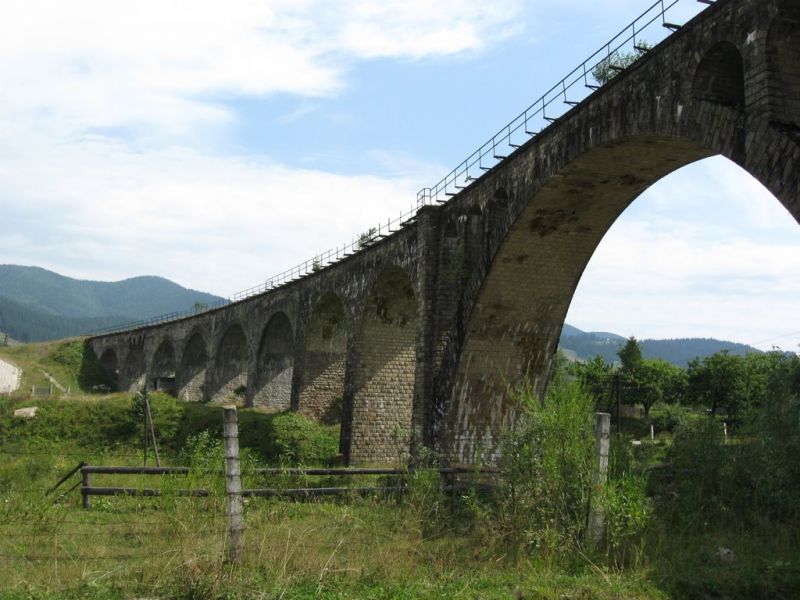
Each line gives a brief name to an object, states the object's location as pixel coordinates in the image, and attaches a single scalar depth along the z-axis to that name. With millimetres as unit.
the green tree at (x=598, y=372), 50491
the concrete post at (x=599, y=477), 8969
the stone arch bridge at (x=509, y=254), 11539
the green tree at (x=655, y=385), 59812
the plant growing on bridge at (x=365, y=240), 27728
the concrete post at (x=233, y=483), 7680
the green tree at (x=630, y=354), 68169
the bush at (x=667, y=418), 39525
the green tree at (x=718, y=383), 52000
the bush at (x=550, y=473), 9203
